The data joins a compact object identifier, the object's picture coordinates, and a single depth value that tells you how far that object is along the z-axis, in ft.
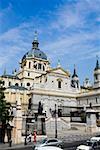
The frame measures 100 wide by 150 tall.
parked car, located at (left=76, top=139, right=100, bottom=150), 31.88
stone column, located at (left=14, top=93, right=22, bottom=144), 52.12
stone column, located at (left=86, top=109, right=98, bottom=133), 61.82
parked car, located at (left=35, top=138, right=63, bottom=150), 39.36
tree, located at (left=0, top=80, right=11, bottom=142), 51.74
